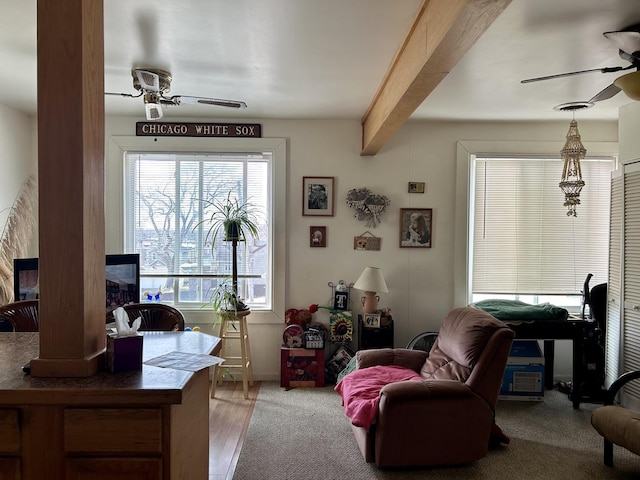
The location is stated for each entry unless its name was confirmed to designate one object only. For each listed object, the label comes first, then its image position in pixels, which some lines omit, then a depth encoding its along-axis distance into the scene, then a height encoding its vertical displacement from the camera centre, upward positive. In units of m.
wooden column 1.45 +0.17
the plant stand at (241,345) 3.87 -1.04
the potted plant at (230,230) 3.91 +0.02
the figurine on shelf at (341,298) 4.25 -0.64
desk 3.70 -0.84
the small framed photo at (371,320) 4.08 -0.82
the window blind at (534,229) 4.38 +0.04
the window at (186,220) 4.34 +0.12
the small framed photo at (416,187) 4.37 +0.46
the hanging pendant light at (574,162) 3.44 +0.57
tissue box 1.54 -0.43
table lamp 4.04 -0.49
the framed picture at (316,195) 4.34 +0.37
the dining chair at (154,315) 2.80 -0.54
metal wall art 4.32 +0.28
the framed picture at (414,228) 4.38 +0.05
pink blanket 2.63 -1.04
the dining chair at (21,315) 2.60 -0.50
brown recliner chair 2.60 -1.08
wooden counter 1.37 -0.62
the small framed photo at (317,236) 4.35 -0.04
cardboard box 3.80 -1.23
